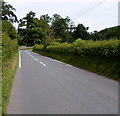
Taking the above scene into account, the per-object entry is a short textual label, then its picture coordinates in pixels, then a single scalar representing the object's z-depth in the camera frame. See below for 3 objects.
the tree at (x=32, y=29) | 99.81
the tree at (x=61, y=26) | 109.06
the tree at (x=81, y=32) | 97.19
